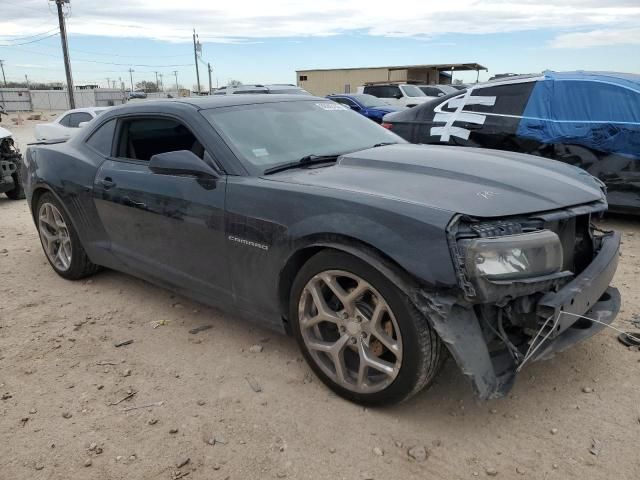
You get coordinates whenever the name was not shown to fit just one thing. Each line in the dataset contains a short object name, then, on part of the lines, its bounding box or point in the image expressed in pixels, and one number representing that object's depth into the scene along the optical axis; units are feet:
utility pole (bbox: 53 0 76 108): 94.84
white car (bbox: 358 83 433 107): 69.26
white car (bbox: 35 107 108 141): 40.96
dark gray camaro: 7.44
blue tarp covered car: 17.70
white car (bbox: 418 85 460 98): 75.07
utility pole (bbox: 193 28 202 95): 180.65
